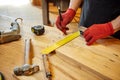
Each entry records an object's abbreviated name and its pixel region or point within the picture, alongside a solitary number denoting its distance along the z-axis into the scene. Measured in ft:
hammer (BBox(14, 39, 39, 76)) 1.96
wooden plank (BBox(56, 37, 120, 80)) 1.92
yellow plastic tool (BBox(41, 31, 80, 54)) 2.35
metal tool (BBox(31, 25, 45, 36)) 2.76
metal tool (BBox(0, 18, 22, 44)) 2.57
